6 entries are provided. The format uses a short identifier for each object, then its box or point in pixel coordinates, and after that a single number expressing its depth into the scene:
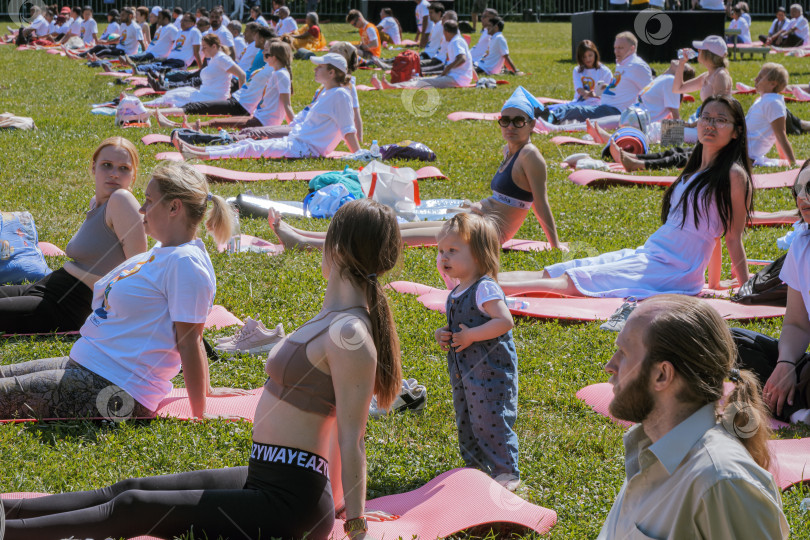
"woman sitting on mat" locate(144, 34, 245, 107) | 14.68
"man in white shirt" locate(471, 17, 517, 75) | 20.77
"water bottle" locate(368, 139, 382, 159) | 11.11
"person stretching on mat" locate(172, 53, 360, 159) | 10.69
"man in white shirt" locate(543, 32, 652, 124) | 13.25
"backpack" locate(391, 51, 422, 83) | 19.44
